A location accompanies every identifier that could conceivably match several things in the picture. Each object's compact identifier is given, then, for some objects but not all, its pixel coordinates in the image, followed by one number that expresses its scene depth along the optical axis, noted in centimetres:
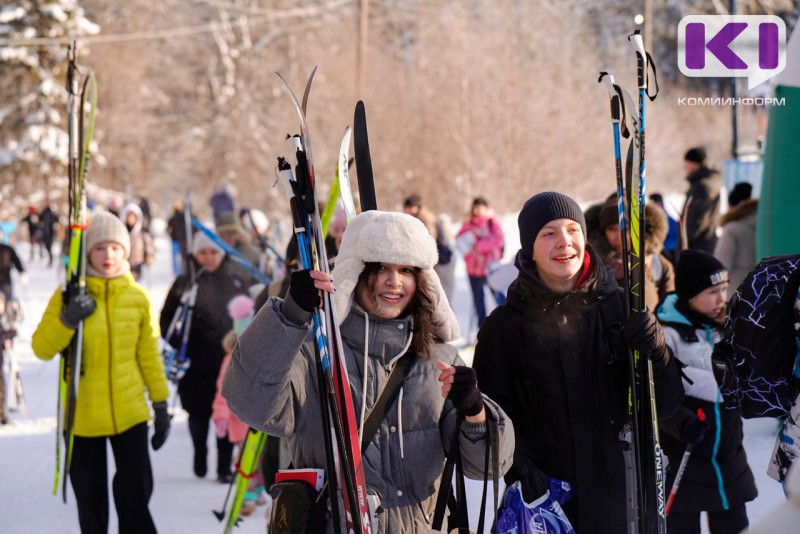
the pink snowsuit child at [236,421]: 1212
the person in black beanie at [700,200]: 1689
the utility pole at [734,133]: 2861
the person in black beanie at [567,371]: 650
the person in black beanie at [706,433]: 790
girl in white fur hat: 561
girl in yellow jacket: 940
